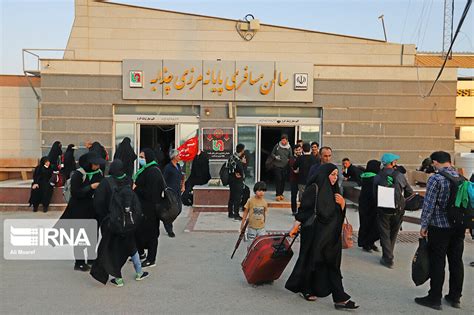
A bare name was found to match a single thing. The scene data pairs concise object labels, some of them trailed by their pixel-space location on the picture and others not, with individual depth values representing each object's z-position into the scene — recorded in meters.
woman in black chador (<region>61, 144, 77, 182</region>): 12.29
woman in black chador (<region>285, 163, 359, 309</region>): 4.65
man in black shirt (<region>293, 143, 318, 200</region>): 9.50
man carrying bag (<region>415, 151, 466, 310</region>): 4.77
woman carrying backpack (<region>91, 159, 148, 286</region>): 5.20
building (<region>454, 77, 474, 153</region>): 25.30
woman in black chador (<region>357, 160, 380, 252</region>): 6.91
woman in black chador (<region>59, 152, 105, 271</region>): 5.77
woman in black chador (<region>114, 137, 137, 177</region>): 10.54
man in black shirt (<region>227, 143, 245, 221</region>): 9.36
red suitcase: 5.06
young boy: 6.68
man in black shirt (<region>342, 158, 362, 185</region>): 11.81
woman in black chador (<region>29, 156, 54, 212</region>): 10.52
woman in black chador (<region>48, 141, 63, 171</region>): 11.44
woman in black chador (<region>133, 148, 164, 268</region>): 5.95
